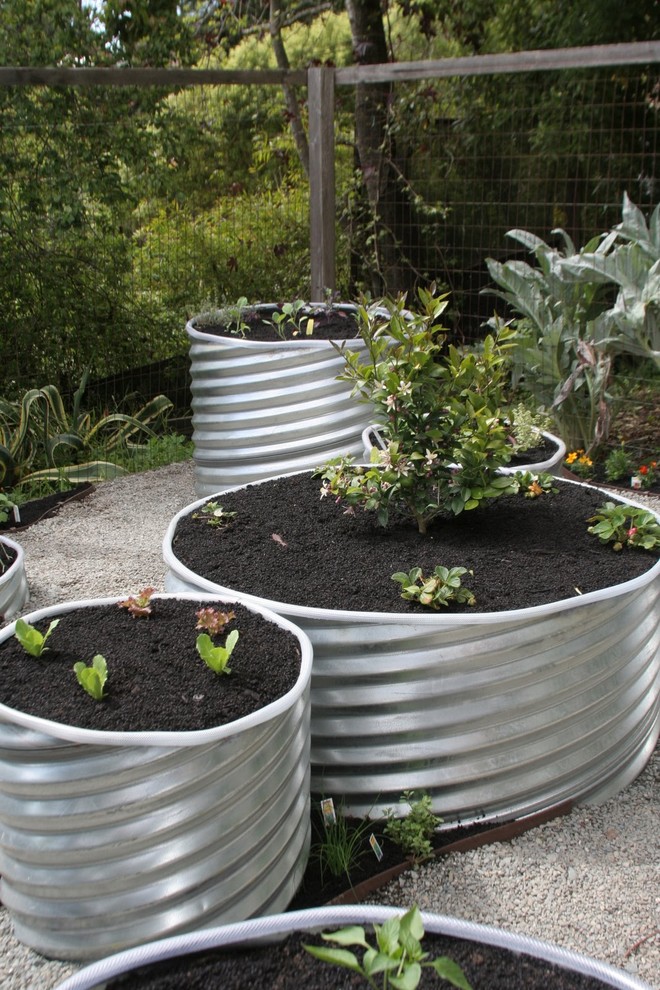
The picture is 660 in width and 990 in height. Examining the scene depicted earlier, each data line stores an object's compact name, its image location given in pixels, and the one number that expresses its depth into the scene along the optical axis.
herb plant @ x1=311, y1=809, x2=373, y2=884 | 2.28
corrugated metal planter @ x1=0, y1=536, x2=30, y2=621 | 3.70
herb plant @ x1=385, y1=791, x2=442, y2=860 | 2.33
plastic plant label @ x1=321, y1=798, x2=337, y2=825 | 2.35
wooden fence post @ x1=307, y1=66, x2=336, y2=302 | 6.04
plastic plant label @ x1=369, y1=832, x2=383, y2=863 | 2.31
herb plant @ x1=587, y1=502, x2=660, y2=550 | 2.87
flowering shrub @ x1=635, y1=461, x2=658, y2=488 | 5.16
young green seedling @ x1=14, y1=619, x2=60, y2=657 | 2.20
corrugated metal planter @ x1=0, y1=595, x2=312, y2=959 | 1.85
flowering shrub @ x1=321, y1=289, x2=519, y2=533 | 2.79
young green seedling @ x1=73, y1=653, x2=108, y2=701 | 2.01
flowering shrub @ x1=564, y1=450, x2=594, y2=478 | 5.33
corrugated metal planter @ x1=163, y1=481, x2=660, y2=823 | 2.34
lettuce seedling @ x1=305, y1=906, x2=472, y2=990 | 1.36
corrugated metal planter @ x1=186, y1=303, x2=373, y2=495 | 4.59
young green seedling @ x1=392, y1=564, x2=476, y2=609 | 2.44
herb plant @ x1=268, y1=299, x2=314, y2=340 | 4.84
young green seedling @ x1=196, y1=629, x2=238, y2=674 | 2.08
